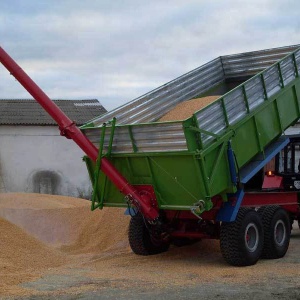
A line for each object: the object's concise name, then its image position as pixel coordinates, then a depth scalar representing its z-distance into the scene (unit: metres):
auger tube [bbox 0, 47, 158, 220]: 10.05
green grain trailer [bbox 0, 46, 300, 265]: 9.63
